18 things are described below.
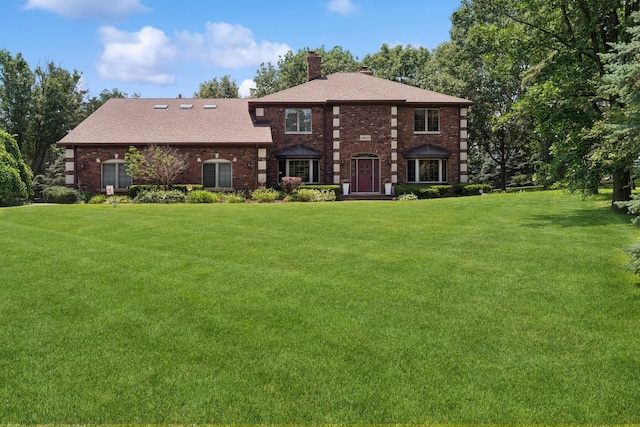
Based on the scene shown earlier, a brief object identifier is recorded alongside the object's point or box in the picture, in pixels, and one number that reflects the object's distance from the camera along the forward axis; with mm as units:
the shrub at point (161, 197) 25922
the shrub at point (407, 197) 28266
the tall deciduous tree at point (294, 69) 53594
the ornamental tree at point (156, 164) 27906
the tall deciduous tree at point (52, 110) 46562
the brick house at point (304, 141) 29969
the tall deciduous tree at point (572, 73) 15641
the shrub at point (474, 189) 29656
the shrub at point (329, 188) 28578
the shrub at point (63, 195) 27917
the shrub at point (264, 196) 26162
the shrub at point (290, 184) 28703
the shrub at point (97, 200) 26948
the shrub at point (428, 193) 28938
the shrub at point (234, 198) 25562
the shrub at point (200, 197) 25297
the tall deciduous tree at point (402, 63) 50344
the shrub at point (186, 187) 28295
